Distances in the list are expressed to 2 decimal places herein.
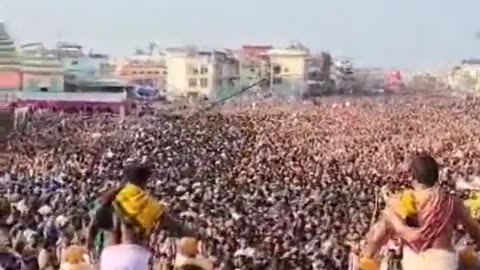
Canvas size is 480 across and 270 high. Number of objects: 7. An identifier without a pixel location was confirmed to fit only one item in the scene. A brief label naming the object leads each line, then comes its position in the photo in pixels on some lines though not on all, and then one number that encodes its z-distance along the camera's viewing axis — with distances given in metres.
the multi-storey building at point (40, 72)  66.44
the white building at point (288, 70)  101.52
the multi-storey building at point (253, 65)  97.31
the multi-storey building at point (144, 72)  97.30
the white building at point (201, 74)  92.62
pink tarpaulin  53.09
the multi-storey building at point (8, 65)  60.97
